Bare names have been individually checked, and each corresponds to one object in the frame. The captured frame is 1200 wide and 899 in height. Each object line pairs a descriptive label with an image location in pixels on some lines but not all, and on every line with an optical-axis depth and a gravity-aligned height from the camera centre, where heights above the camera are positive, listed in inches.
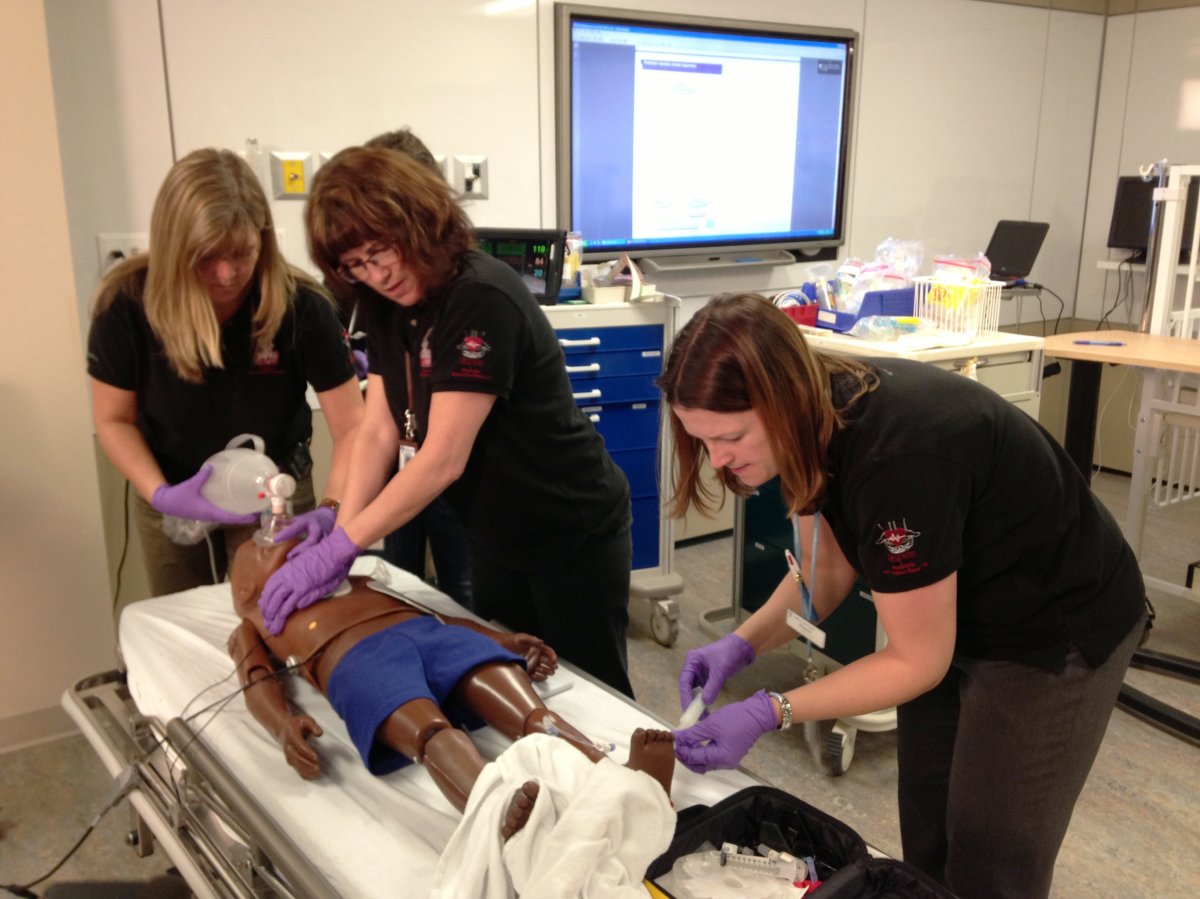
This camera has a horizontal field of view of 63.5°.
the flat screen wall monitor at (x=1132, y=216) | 174.2 -0.6
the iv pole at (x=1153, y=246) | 119.1 -4.0
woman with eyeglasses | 55.9 -14.1
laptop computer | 169.0 -6.3
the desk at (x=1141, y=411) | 103.7 -23.9
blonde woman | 65.4 -10.8
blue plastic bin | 100.8 -9.9
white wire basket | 97.6 -9.4
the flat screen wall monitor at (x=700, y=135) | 130.7 +10.5
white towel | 37.8 -24.8
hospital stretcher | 46.0 -30.0
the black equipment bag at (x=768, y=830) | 43.8 -28.2
